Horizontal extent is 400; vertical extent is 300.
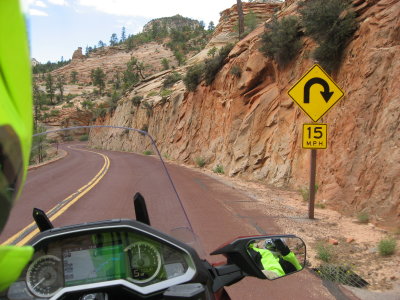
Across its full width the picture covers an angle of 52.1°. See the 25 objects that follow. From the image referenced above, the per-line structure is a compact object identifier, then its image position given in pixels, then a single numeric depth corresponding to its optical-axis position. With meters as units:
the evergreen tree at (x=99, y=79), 87.00
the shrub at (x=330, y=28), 11.77
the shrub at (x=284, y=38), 16.19
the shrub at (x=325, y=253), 5.95
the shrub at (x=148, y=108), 39.81
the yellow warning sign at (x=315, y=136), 8.56
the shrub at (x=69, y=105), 70.00
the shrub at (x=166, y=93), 38.59
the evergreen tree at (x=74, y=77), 112.28
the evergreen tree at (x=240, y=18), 31.17
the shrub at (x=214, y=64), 26.55
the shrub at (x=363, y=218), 7.79
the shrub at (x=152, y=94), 43.31
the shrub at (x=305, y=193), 10.65
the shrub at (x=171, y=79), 43.11
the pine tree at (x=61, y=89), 87.29
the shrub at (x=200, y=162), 24.37
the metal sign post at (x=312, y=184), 8.46
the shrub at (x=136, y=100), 41.87
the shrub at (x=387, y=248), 5.83
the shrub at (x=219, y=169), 20.59
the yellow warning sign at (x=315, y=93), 8.43
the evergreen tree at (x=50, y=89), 77.94
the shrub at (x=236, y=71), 22.19
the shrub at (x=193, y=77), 30.28
